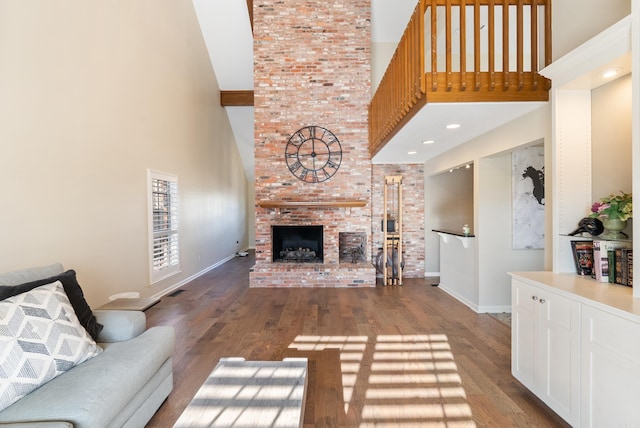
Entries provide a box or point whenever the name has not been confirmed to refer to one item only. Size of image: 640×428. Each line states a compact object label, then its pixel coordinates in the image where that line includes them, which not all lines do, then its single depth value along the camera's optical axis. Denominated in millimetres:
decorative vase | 2031
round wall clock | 5723
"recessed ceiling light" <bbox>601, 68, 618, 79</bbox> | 2025
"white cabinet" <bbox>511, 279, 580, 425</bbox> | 1790
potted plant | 1972
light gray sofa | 1322
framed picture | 3930
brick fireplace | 5684
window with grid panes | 4430
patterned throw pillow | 1404
